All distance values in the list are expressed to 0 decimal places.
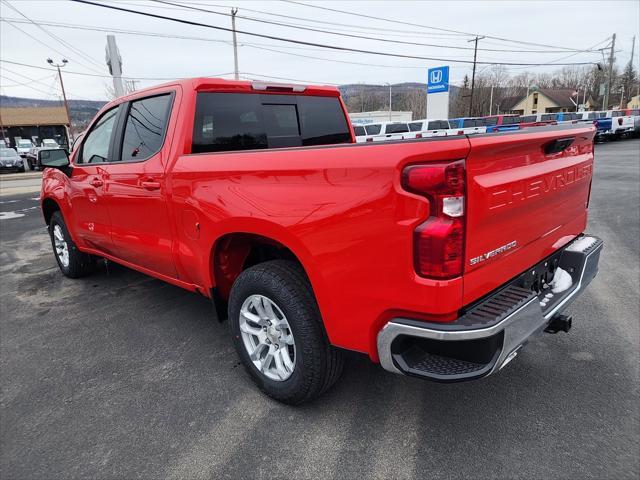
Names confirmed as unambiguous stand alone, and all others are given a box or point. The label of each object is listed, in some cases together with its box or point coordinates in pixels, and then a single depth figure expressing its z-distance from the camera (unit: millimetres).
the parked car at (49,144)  38750
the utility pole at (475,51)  49144
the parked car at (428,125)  22500
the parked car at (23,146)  35544
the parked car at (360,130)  20223
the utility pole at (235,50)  30500
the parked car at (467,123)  24312
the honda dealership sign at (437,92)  26781
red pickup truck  1922
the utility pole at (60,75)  40656
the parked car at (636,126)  25094
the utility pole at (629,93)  88781
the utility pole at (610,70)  44525
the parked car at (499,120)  26020
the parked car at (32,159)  27602
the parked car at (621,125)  24203
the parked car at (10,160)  25062
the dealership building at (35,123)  57875
